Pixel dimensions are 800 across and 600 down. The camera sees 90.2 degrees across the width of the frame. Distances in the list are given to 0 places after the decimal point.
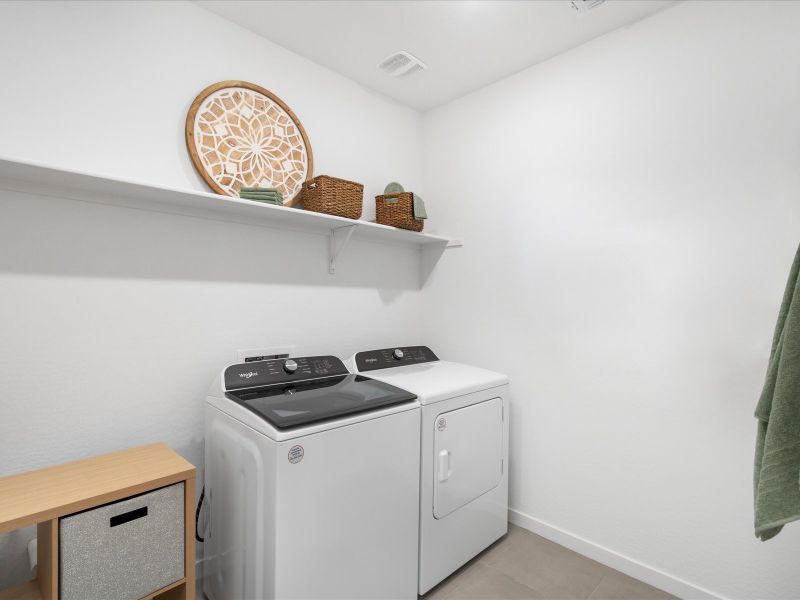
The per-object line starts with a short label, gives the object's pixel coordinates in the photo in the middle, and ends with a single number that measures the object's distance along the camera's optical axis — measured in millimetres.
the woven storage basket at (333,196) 1945
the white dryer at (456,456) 1726
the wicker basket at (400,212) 2291
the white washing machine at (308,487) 1283
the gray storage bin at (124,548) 1101
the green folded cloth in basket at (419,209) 2311
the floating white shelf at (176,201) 1354
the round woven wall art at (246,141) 1802
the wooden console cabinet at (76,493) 1067
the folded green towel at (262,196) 1766
